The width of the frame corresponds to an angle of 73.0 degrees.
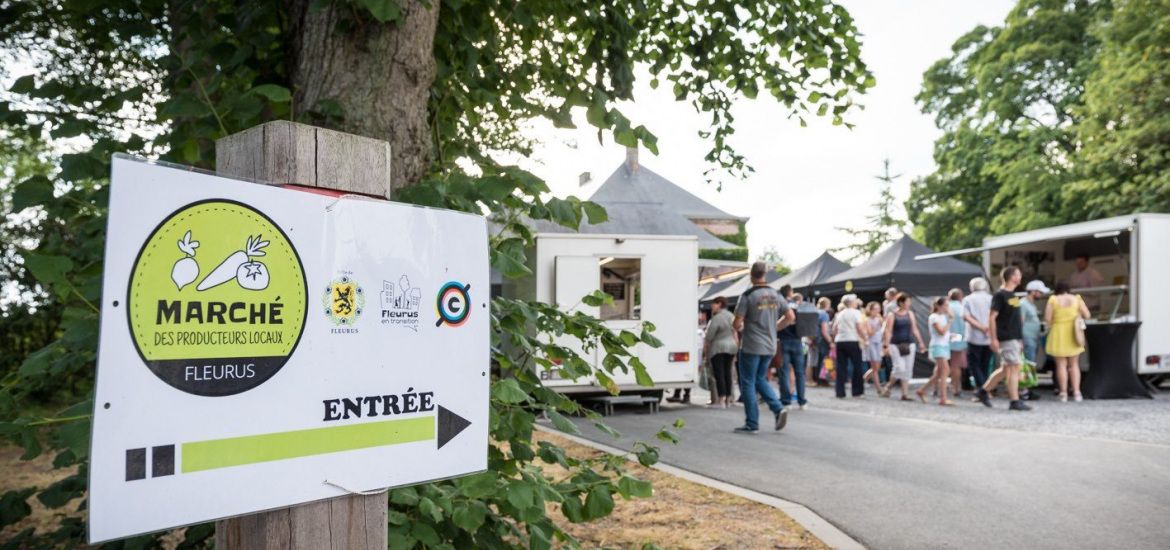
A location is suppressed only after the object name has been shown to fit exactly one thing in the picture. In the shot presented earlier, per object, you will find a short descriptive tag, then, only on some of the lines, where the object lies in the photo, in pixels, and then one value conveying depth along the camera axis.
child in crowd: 11.55
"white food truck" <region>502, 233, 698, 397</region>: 11.70
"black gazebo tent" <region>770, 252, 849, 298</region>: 20.42
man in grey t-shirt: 8.87
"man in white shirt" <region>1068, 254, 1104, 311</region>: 14.30
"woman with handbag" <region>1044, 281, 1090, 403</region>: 11.22
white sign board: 1.26
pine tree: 63.44
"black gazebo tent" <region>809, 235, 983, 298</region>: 17.17
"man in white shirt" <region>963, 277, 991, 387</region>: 11.27
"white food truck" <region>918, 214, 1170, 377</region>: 12.05
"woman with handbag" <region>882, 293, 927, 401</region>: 12.82
